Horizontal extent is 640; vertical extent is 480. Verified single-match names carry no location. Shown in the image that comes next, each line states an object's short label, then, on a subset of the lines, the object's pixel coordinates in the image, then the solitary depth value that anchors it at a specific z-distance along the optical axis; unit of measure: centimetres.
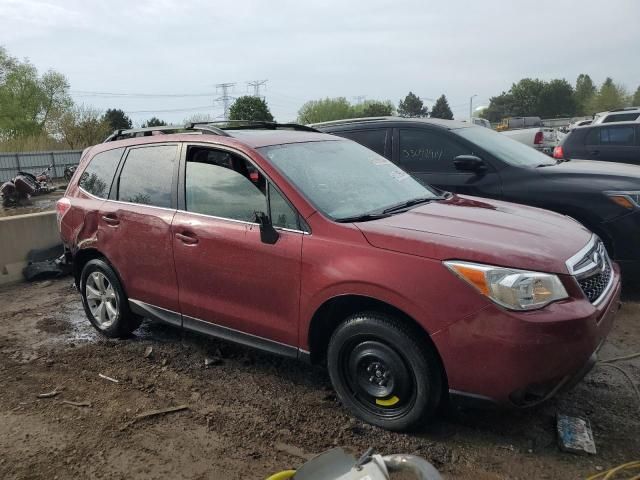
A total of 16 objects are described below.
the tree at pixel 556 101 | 10138
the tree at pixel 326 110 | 11138
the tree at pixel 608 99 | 9231
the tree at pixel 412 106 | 11200
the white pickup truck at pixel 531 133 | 1720
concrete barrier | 711
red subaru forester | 281
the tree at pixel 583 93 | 10199
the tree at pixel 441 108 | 11275
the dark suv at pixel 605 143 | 961
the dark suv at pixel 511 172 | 516
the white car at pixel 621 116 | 1645
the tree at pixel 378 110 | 7702
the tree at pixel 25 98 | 6251
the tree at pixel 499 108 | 10389
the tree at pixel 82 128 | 4212
